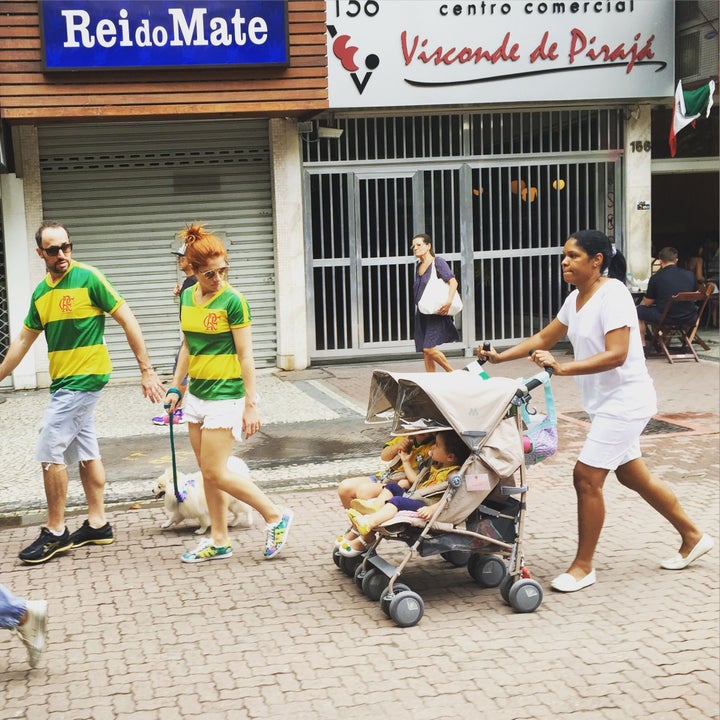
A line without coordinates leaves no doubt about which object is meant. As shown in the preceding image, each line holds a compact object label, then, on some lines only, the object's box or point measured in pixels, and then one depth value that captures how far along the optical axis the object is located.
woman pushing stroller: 5.66
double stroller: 5.46
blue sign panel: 12.34
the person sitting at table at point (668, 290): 14.16
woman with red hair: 6.20
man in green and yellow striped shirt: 6.51
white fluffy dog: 6.94
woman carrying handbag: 11.02
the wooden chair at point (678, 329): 14.07
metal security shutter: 13.88
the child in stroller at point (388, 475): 5.85
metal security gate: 14.59
